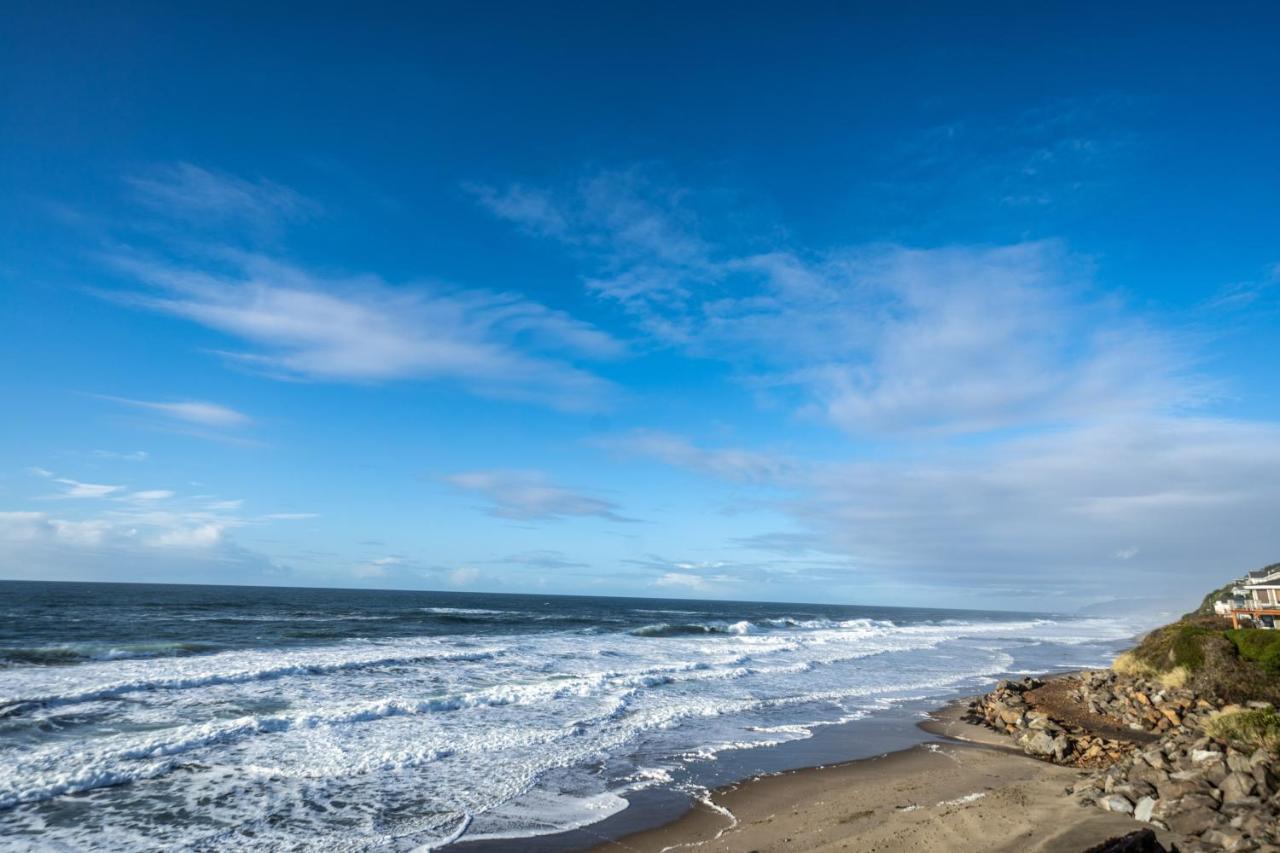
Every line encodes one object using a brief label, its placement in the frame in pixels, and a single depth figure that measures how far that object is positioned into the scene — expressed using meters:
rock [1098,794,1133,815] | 9.48
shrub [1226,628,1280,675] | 17.69
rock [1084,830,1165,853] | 6.62
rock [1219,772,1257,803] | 8.71
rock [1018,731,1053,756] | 14.73
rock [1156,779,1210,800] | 9.13
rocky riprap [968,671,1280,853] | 8.20
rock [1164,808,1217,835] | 8.23
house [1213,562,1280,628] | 28.27
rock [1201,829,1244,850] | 7.50
